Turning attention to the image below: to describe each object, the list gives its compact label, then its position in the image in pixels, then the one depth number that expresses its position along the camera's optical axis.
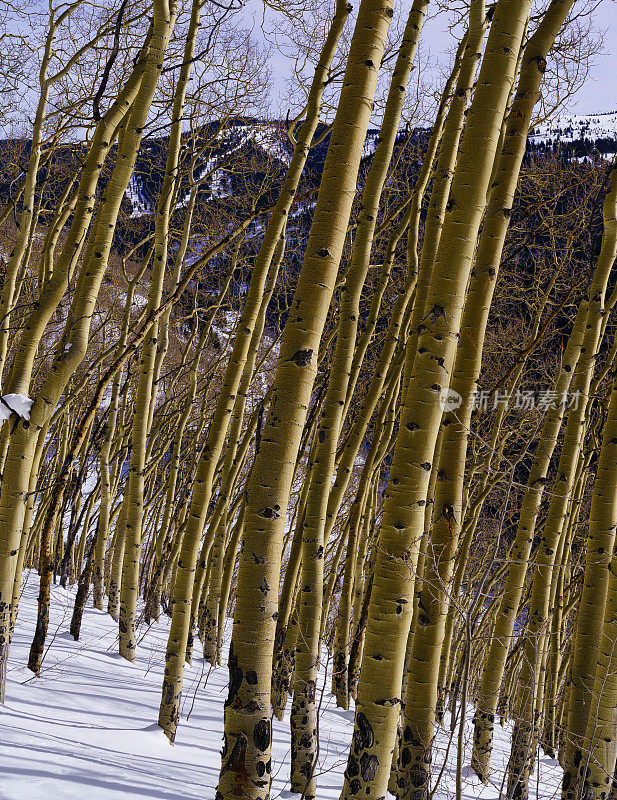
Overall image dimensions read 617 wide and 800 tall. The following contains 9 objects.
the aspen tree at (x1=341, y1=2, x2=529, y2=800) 4.75
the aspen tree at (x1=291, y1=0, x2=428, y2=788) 7.88
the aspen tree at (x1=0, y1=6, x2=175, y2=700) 7.71
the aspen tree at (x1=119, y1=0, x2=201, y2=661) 10.73
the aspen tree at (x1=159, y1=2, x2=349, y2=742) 8.23
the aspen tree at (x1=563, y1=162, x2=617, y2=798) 8.05
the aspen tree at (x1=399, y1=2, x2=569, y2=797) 5.61
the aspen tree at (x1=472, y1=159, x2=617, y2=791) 9.68
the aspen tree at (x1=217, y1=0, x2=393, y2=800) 4.37
